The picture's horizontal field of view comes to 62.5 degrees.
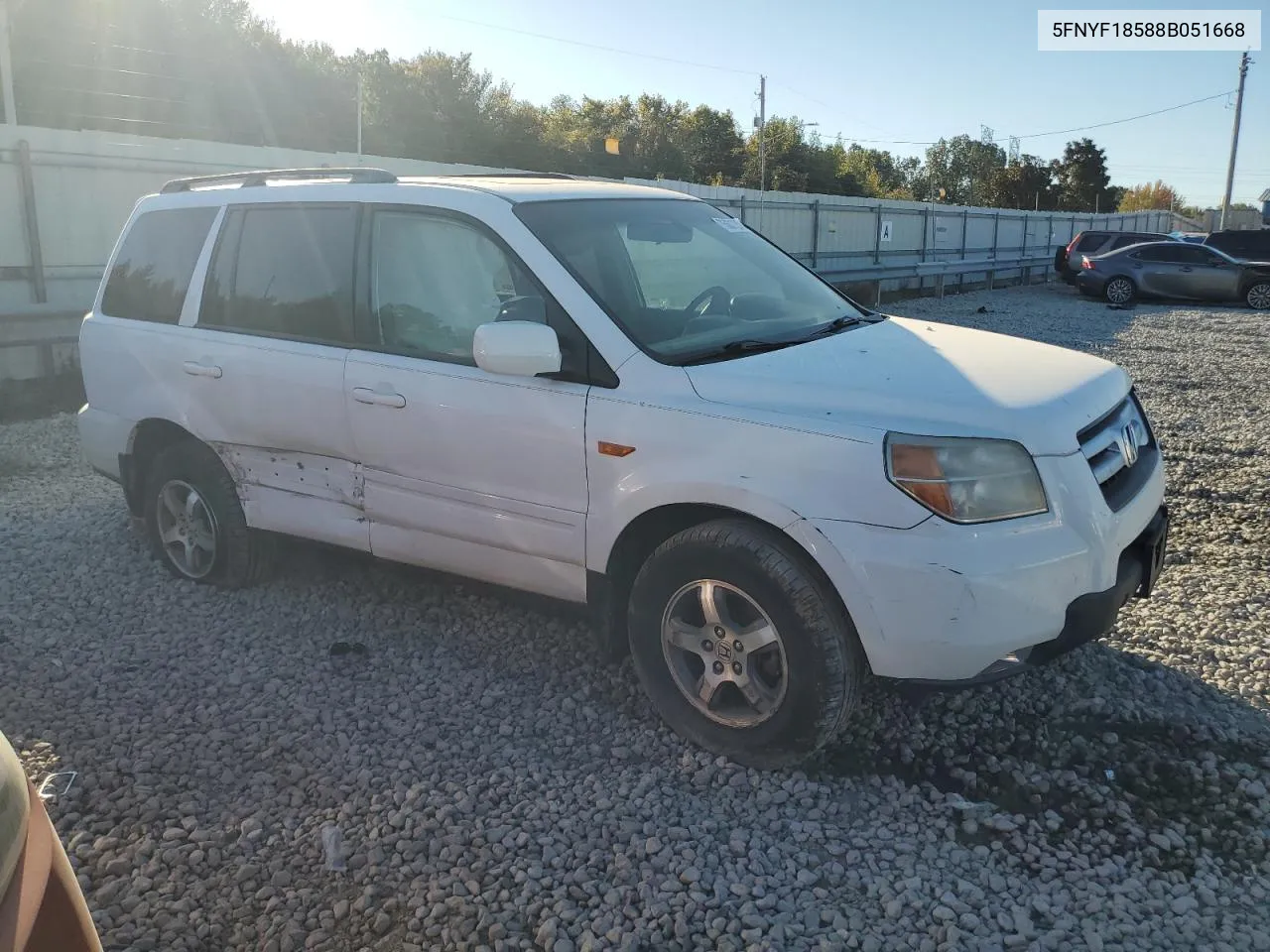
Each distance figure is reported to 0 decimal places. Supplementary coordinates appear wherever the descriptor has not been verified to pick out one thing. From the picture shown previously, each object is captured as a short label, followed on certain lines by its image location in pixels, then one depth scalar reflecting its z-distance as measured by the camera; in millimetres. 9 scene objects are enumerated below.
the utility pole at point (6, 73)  11242
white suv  3090
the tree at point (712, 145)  80438
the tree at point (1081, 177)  74375
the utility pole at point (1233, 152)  51419
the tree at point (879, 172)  89062
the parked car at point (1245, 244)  23875
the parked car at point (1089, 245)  24938
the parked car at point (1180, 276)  22048
